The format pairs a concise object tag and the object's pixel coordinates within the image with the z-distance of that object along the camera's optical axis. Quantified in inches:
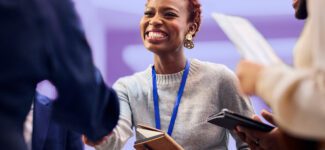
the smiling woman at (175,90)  89.5
